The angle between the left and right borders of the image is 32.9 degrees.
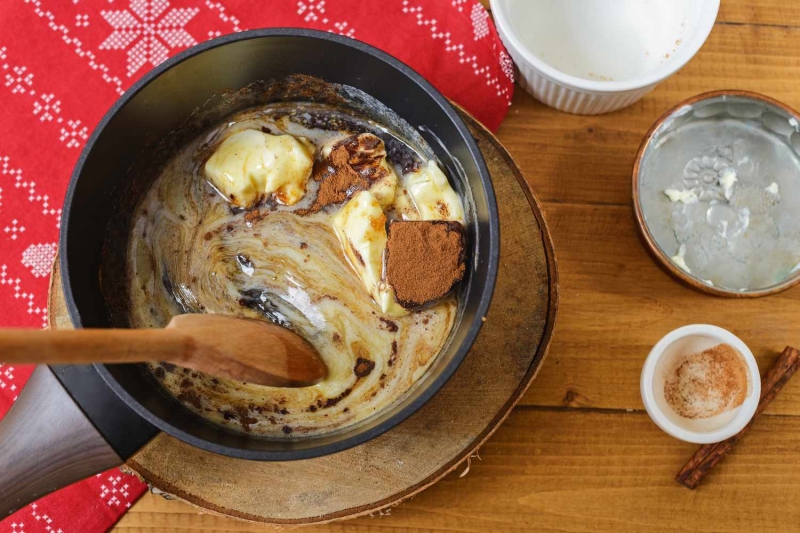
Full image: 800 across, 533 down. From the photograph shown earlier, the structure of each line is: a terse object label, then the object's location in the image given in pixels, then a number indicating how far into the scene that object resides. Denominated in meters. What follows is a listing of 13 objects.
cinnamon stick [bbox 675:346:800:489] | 0.70
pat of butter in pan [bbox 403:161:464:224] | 0.68
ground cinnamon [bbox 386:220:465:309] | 0.65
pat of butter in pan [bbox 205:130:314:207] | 0.68
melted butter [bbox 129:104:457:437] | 0.67
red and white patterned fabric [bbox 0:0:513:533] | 0.70
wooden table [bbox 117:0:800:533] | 0.71
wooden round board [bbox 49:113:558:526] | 0.65
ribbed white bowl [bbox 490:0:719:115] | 0.69
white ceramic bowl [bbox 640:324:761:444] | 0.69
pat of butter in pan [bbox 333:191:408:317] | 0.67
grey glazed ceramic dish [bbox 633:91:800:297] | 0.72
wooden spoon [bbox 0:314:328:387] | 0.55
